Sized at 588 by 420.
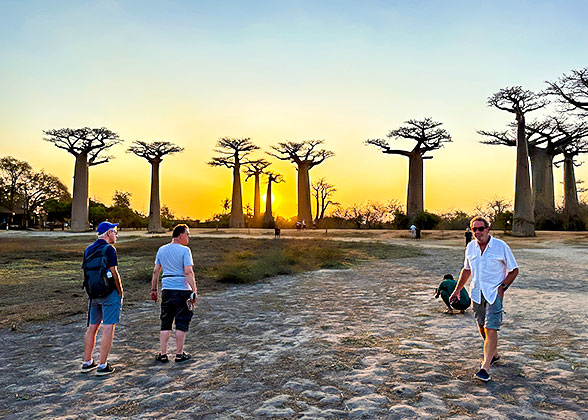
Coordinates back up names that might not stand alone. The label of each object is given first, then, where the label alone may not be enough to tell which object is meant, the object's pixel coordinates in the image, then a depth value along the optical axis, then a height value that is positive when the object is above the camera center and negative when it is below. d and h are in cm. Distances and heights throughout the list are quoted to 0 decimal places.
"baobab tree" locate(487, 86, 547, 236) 3156 +393
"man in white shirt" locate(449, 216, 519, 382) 423 -55
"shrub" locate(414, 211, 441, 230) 4169 +30
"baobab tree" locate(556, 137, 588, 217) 4181 +578
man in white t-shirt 487 -75
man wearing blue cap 448 -90
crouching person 738 -123
